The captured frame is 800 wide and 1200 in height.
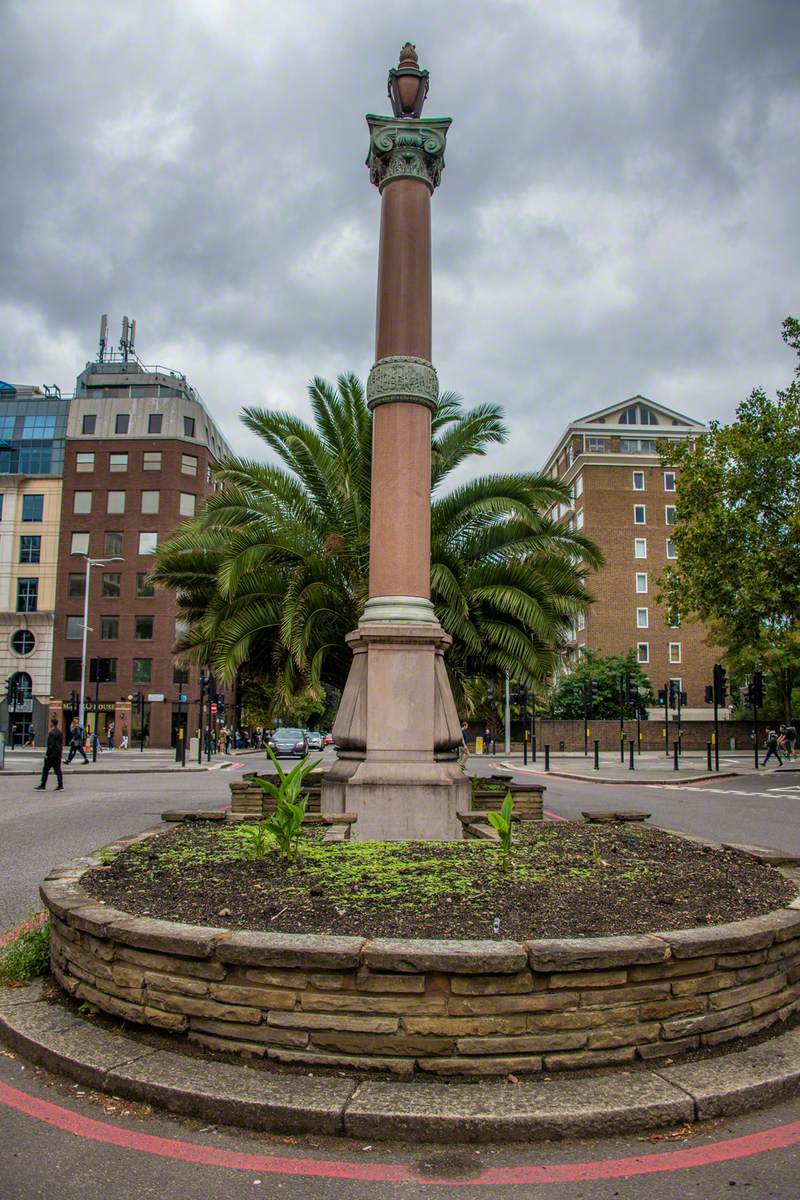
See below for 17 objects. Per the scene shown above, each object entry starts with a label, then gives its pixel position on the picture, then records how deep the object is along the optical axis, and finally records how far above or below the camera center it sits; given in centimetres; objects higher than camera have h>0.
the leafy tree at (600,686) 6378 +169
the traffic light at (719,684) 3494 +104
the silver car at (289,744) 4572 -176
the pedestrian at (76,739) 3634 -137
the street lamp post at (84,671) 5588 +199
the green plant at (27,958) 539 -145
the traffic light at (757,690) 3575 +85
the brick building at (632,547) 7262 +1262
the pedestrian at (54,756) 2220 -119
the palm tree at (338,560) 1498 +244
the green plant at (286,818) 633 -74
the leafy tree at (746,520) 2745 +566
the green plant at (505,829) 638 -79
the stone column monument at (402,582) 992 +140
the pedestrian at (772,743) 3638 -113
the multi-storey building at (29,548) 6712 +1126
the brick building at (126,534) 6675 +1231
